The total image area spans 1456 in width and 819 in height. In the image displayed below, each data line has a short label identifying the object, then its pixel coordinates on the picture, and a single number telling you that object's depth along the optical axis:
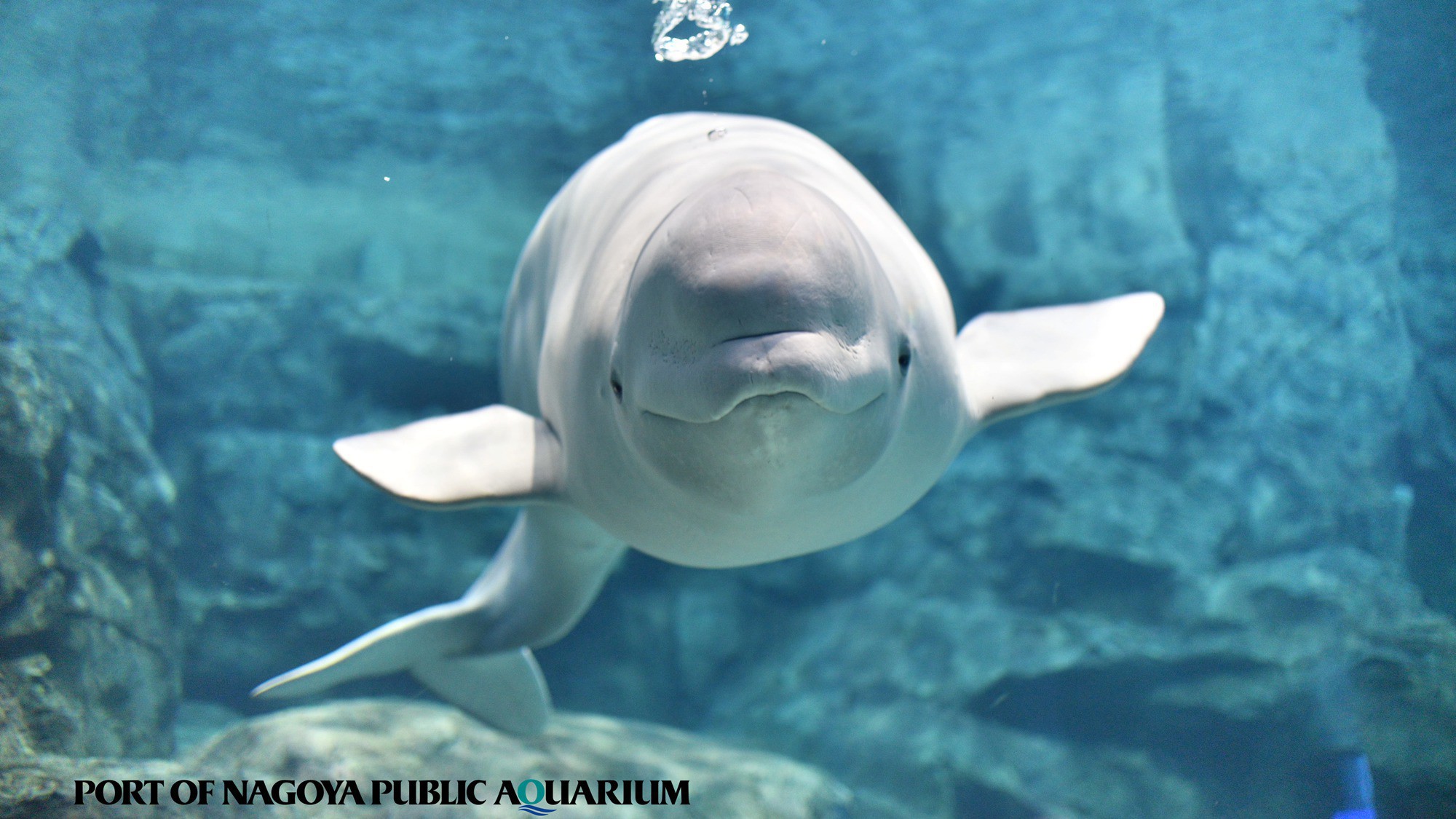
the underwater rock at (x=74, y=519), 6.14
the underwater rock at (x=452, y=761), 5.05
